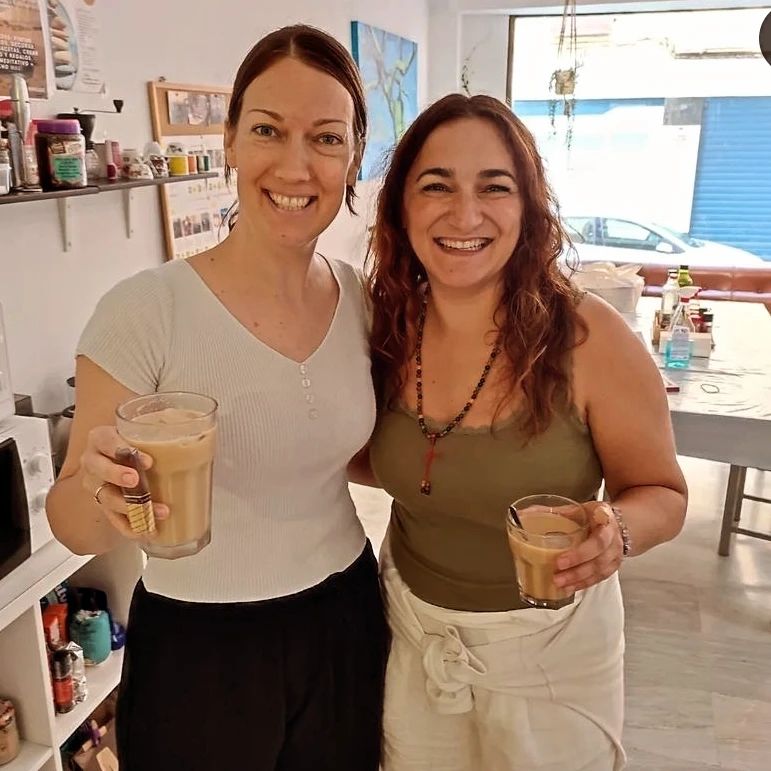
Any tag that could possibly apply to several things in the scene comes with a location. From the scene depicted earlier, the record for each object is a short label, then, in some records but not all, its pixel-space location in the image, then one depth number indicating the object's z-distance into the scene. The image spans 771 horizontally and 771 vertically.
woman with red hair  1.28
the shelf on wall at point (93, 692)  1.87
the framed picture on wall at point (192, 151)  2.67
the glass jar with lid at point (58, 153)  1.92
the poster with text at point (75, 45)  2.10
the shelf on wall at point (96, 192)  1.80
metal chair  3.24
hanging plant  5.15
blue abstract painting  4.40
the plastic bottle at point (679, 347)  3.03
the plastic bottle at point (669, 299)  3.40
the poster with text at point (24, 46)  1.92
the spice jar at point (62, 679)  1.87
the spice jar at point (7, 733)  1.74
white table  2.48
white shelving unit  1.63
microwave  1.61
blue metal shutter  6.43
